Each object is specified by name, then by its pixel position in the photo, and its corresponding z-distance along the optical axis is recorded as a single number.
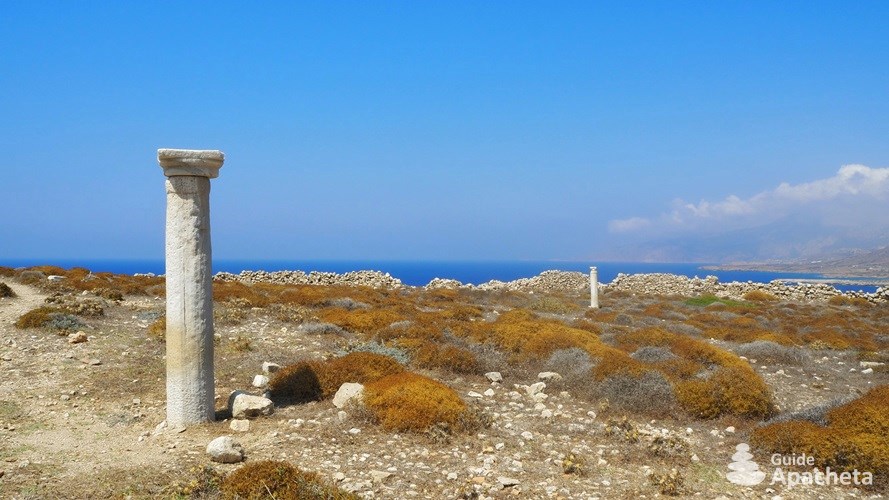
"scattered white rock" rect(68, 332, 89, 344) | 11.48
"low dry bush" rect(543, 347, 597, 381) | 10.84
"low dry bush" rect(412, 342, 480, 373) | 11.20
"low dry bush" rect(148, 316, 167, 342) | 12.54
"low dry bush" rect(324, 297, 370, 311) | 18.50
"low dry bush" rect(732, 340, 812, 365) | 13.78
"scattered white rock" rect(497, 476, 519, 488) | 6.23
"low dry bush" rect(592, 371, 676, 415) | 9.21
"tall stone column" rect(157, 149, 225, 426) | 7.75
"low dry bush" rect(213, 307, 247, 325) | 14.45
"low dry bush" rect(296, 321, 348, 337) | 13.87
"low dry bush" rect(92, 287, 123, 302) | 17.39
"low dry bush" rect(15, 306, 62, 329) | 12.39
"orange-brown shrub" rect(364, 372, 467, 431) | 7.75
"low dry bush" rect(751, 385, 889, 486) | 6.69
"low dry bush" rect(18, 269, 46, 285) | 20.76
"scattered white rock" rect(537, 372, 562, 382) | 10.80
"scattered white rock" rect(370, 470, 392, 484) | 6.20
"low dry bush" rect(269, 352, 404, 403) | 9.20
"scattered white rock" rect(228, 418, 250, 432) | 7.62
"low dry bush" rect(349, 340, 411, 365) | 11.66
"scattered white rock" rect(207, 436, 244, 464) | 6.40
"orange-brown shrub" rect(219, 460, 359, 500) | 5.43
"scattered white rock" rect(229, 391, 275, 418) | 8.08
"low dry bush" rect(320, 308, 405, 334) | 14.57
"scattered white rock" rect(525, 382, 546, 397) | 10.02
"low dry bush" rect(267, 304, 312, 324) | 15.25
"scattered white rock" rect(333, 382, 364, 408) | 8.52
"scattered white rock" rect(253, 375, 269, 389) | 9.60
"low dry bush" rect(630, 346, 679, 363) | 12.55
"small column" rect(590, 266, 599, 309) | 27.30
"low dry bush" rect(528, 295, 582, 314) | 24.67
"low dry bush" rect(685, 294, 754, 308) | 30.75
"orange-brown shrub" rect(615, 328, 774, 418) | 9.11
